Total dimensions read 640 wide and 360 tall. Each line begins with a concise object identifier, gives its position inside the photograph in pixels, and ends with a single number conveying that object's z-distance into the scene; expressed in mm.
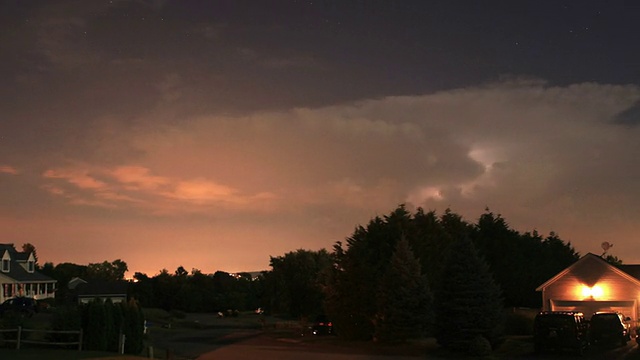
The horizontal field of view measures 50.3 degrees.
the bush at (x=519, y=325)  47656
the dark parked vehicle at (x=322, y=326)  56062
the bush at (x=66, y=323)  35438
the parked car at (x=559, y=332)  35625
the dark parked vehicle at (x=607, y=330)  38656
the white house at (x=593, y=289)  45062
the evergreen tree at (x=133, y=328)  36719
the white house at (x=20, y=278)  73500
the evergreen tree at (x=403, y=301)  44281
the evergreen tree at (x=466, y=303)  39312
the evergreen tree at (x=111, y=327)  35688
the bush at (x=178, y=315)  91844
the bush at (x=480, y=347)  37438
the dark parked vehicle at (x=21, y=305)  55156
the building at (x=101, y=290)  88375
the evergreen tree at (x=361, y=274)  49688
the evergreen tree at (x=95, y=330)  35219
